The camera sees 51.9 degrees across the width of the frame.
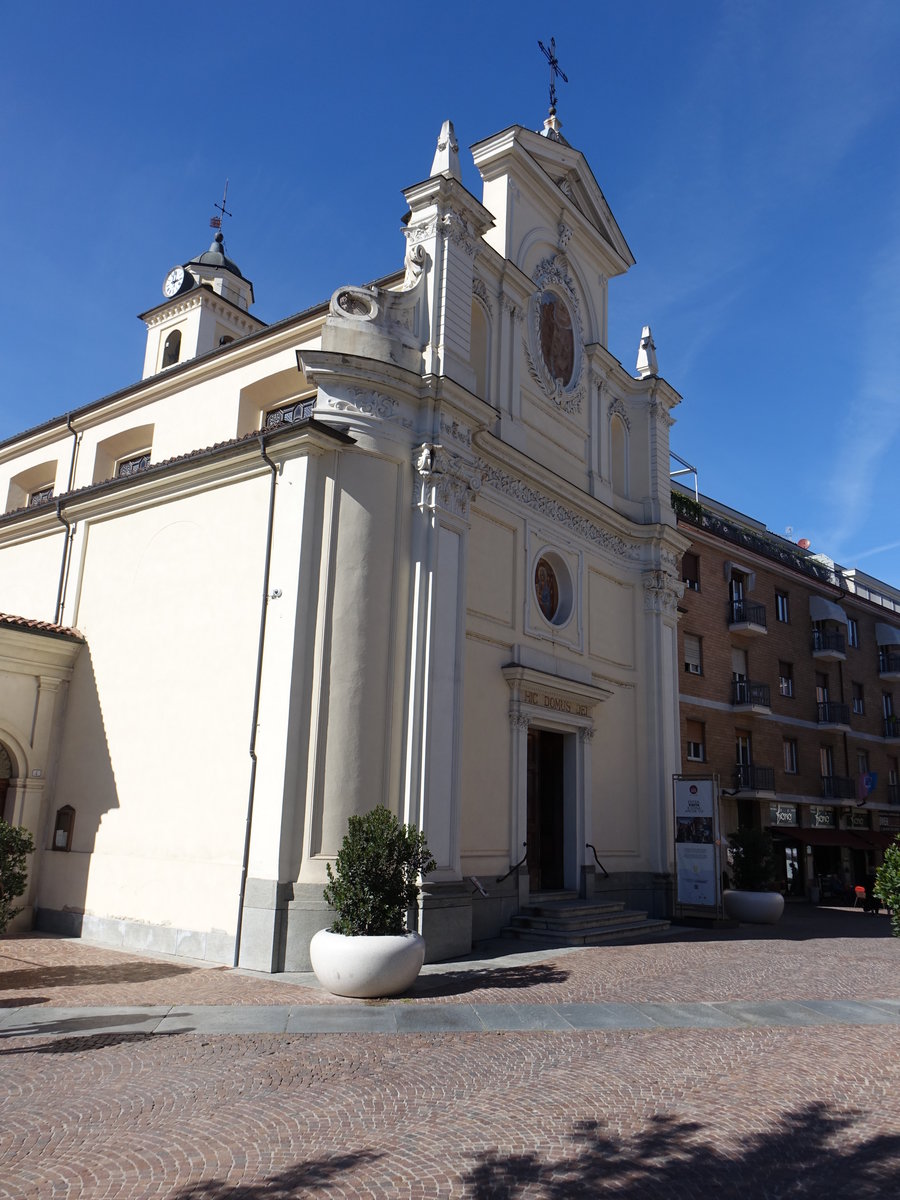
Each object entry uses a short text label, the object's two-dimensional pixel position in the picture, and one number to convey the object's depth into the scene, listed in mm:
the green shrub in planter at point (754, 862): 21125
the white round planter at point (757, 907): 20422
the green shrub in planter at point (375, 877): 11383
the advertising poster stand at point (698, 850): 19422
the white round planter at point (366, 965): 10844
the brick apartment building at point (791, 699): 30812
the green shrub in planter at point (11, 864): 11398
